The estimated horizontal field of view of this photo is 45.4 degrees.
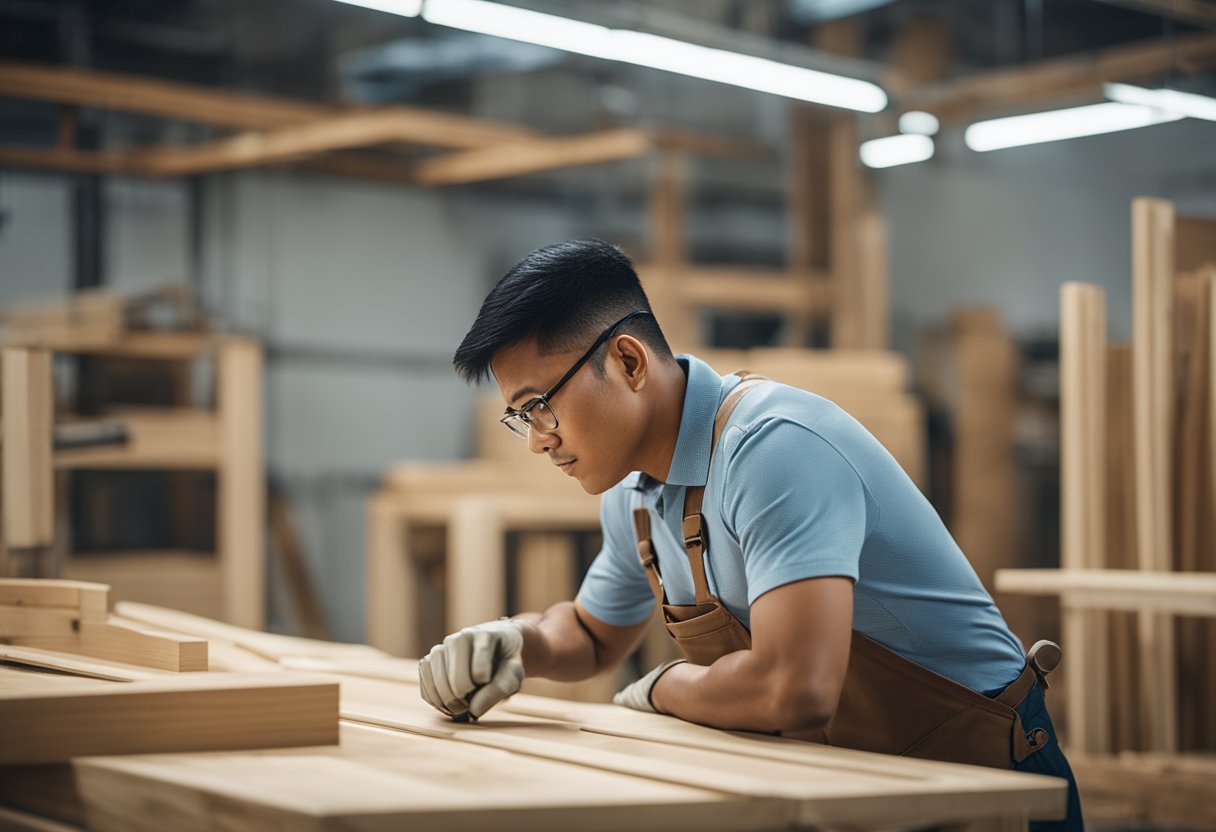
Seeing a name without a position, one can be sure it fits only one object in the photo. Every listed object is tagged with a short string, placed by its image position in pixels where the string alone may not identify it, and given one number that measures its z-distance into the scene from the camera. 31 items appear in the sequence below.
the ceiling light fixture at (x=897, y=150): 7.57
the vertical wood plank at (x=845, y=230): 8.50
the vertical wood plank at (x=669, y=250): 7.57
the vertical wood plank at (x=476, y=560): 6.33
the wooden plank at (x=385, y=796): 1.32
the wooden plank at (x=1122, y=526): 4.59
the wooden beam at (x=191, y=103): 6.78
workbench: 1.36
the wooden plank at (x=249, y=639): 2.87
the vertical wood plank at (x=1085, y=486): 4.46
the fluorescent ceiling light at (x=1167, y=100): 6.43
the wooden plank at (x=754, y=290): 7.83
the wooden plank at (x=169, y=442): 6.57
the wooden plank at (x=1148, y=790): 4.14
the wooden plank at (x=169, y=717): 1.60
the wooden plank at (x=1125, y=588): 3.79
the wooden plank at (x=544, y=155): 7.25
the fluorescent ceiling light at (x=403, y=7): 4.60
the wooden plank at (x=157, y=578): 6.53
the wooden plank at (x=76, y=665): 2.05
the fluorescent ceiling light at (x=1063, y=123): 6.75
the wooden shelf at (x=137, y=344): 6.36
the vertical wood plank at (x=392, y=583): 6.89
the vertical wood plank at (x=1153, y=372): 4.28
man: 1.96
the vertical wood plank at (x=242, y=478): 6.82
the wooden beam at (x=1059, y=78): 7.30
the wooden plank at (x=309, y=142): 6.81
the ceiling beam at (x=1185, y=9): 6.81
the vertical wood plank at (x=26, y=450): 3.30
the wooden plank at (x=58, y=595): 2.51
